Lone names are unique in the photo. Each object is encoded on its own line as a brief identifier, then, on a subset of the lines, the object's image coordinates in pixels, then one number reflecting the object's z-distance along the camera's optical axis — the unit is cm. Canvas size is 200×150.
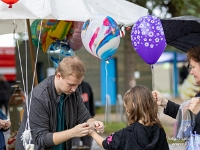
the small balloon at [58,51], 849
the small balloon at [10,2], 640
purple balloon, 671
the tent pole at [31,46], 844
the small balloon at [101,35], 694
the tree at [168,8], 1569
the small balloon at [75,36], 828
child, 529
